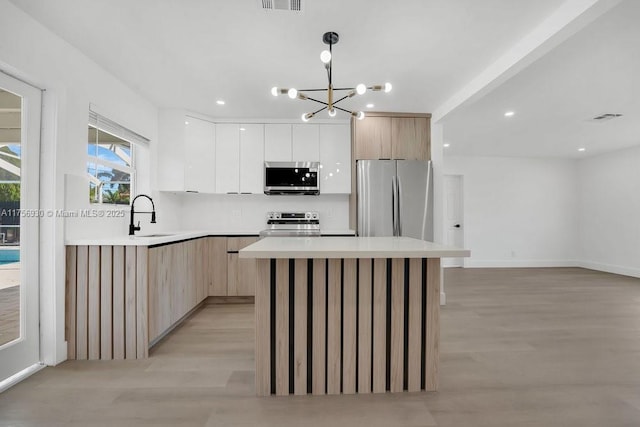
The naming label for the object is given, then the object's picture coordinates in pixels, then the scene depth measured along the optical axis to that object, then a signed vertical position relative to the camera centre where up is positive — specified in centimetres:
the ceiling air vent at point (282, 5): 180 +130
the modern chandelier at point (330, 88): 188 +91
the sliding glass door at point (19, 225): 197 -6
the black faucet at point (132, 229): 260 -11
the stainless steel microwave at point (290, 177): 397 +53
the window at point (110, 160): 273 +58
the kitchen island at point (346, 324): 184 -67
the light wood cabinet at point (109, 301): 230 -66
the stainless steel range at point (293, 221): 414 -6
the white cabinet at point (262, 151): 399 +88
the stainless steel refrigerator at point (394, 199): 362 +22
